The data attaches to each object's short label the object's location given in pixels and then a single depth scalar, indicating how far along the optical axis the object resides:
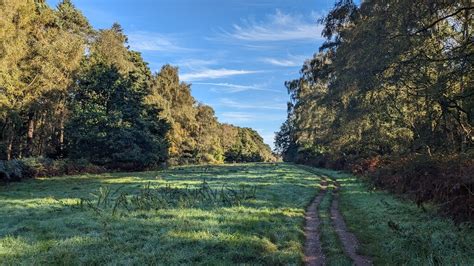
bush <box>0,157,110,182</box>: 24.66
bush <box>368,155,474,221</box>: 9.31
